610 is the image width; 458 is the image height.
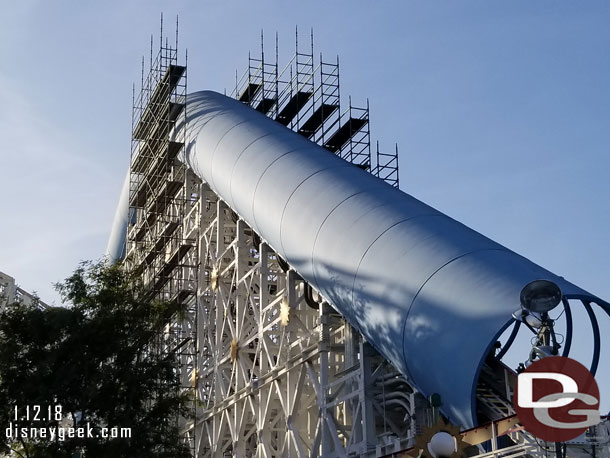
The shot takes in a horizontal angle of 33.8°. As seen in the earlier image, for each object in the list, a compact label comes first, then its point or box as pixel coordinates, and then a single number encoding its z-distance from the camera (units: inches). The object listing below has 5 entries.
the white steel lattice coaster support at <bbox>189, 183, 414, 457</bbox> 928.9
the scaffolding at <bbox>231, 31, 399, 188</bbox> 1471.5
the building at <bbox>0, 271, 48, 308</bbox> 1782.7
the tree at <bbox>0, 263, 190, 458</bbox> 961.5
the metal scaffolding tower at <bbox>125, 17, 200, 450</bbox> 1396.4
